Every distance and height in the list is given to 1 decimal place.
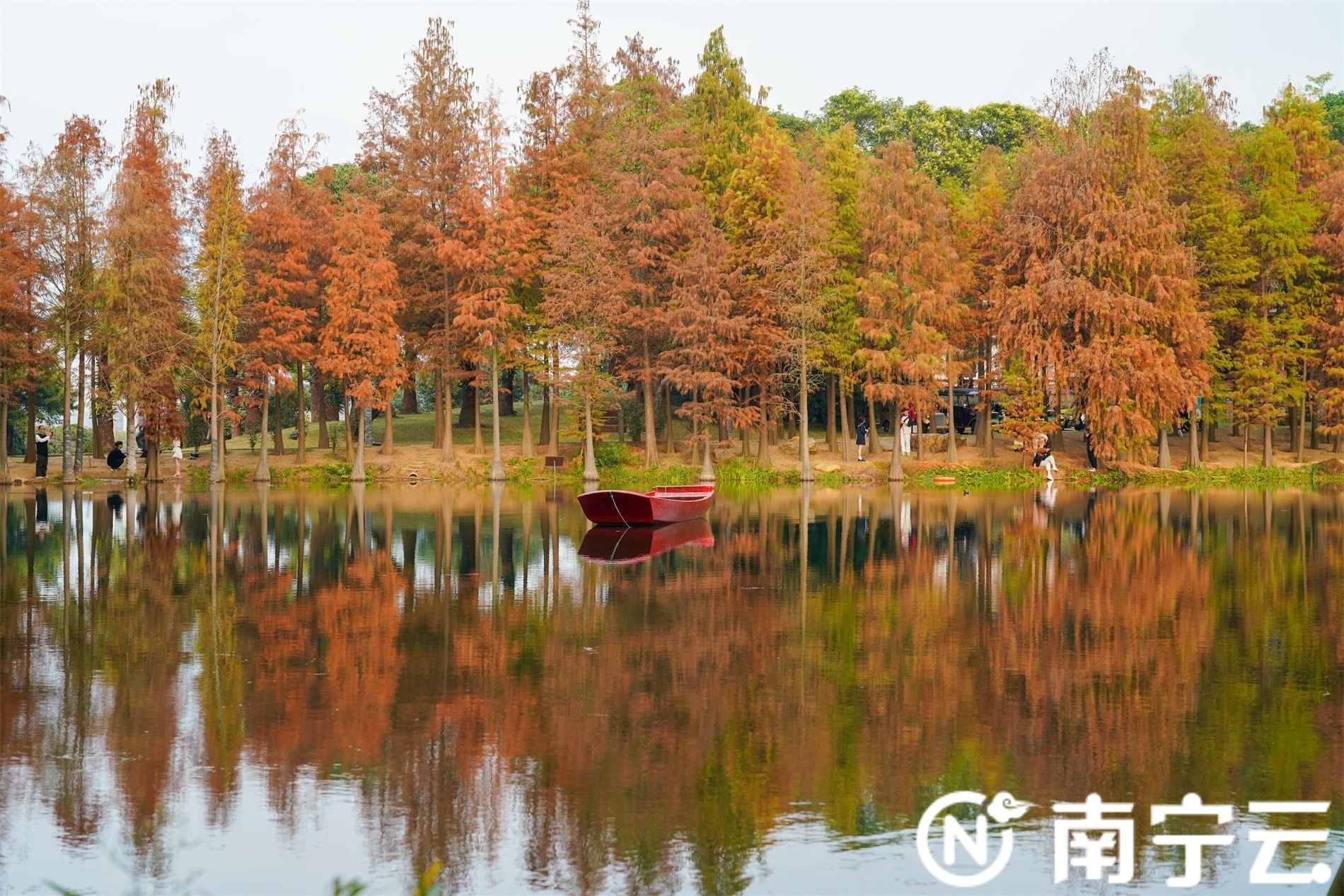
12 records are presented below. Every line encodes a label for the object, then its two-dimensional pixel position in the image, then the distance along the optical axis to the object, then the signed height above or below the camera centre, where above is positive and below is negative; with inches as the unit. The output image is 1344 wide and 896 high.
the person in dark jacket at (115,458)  2171.5 -39.7
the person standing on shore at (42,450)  2069.4 -24.9
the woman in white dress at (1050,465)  2185.0 -70.9
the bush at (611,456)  2235.5 -47.8
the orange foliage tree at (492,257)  2134.6 +264.7
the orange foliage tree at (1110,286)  2018.9 +197.1
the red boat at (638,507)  1247.5 -74.9
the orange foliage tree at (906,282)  2107.5 +216.3
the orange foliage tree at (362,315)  2106.3 +172.6
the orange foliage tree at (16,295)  1939.0 +196.6
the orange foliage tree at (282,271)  2137.1 +250.9
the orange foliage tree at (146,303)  2011.6 +190.1
